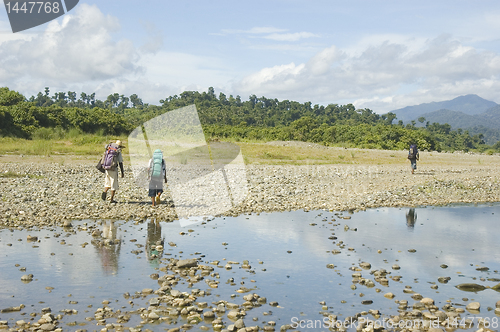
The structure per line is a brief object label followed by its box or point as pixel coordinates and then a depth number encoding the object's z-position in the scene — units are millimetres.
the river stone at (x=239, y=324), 6749
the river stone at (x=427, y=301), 7707
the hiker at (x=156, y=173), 15131
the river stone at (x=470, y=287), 8633
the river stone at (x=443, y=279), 9047
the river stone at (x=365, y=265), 9711
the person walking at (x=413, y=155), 27453
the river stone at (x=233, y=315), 7150
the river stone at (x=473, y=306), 7629
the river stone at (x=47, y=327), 6562
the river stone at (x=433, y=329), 6691
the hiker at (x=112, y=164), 15258
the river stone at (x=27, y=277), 8621
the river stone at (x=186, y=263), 9453
